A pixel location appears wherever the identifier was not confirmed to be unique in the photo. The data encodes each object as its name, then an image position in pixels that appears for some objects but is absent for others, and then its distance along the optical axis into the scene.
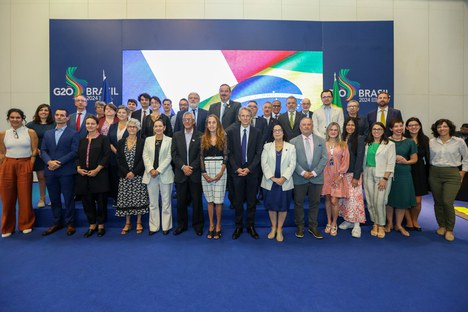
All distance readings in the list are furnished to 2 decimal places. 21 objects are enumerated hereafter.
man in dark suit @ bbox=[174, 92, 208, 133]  4.57
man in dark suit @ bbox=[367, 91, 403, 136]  4.36
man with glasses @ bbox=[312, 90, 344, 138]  4.40
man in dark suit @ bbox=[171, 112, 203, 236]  3.69
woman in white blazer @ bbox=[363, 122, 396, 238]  3.73
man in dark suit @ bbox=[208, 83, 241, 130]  4.29
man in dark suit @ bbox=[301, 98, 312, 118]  5.00
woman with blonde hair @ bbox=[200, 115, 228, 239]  3.61
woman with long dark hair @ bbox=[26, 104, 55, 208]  4.07
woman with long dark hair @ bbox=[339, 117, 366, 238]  3.83
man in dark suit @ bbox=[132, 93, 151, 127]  4.67
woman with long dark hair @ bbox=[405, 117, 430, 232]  3.98
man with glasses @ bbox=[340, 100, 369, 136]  4.28
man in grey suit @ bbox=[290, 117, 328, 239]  3.65
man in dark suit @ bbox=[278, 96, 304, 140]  4.40
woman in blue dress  3.60
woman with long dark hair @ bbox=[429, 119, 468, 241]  3.76
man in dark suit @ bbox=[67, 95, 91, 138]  4.26
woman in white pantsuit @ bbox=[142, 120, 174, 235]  3.76
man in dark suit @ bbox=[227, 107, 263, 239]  3.64
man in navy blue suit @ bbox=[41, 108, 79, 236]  3.78
